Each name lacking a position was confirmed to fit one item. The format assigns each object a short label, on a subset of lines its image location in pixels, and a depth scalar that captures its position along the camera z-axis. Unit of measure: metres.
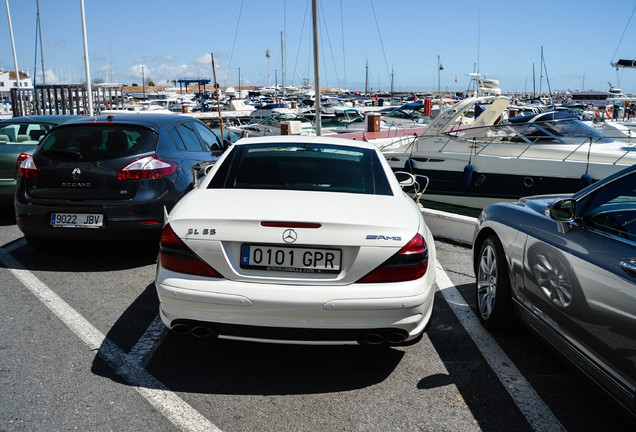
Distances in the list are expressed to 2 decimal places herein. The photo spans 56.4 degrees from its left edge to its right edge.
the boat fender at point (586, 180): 10.61
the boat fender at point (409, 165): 13.91
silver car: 2.63
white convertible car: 3.21
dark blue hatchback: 5.78
